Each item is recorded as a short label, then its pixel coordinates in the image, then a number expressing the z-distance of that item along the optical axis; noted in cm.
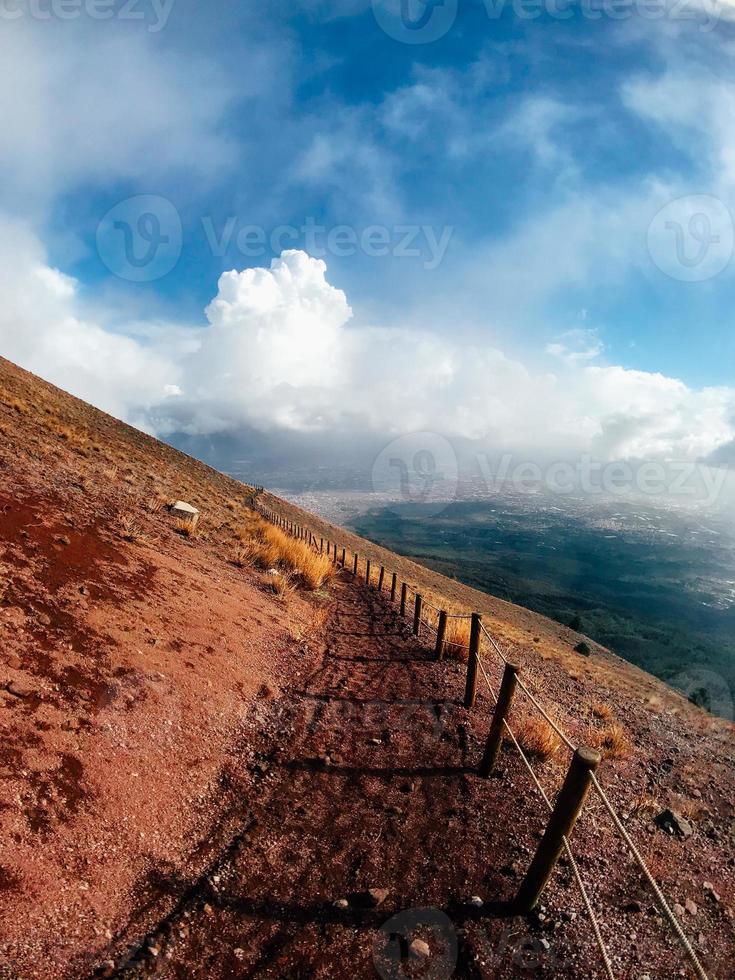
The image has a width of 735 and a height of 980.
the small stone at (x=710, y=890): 476
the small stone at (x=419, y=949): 363
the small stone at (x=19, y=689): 502
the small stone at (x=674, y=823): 582
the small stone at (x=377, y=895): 411
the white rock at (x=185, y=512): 1566
